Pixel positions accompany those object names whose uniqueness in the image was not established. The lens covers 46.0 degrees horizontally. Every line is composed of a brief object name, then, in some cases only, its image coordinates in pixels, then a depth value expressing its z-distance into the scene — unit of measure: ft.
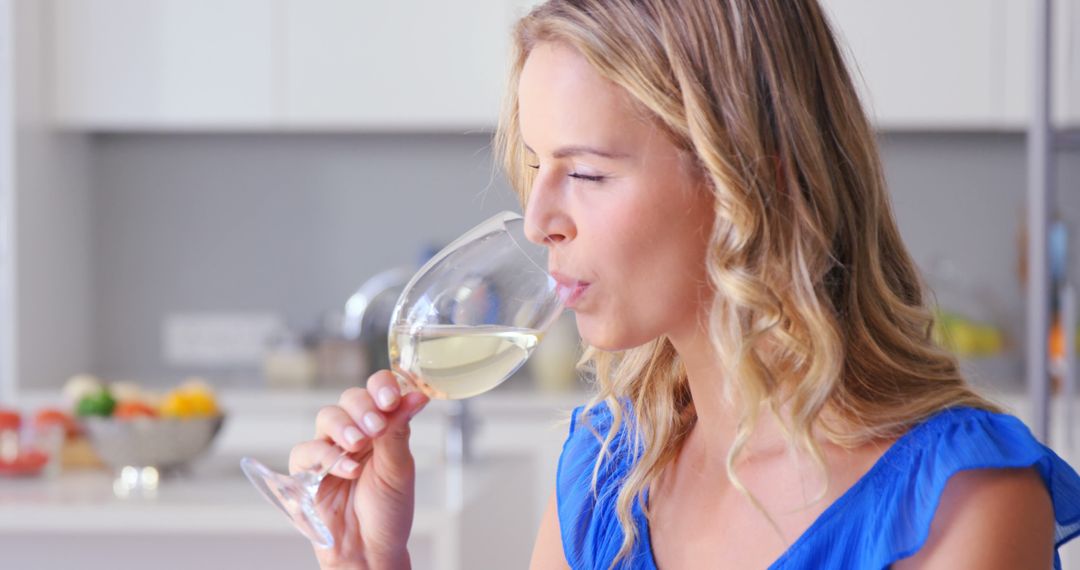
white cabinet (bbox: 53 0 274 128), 13.05
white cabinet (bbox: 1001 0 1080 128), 12.12
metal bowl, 7.66
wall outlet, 14.39
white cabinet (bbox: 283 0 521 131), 12.89
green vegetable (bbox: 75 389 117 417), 7.85
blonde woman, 3.41
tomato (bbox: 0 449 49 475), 7.91
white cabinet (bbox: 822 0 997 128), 12.20
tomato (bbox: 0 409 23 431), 7.93
